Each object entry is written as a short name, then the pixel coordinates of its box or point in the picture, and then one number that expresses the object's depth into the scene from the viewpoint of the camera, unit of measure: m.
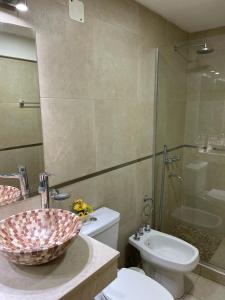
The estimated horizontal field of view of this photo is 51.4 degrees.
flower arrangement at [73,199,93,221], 1.48
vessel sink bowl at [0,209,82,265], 0.79
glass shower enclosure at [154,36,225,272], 2.40
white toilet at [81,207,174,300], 1.41
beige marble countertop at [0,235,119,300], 0.76
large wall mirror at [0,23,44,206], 1.16
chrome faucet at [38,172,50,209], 1.24
